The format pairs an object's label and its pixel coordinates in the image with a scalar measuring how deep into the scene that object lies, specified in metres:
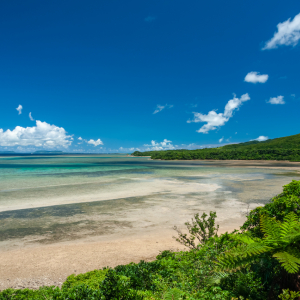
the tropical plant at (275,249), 3.36
